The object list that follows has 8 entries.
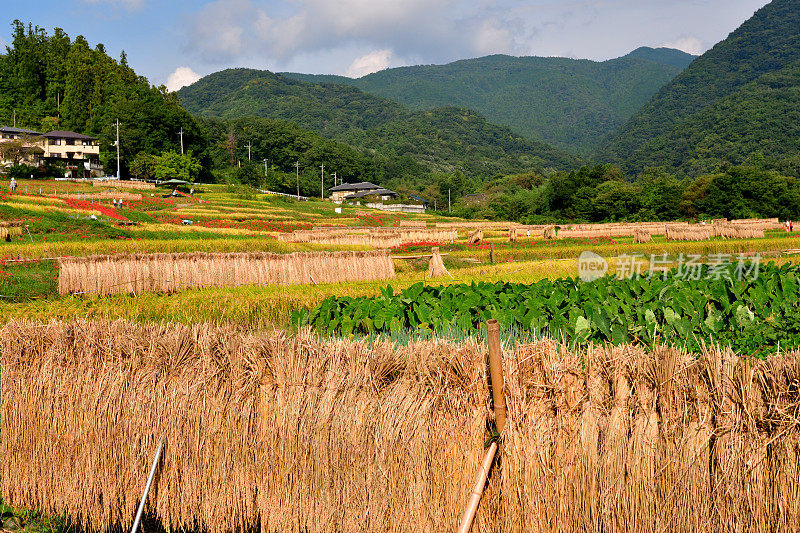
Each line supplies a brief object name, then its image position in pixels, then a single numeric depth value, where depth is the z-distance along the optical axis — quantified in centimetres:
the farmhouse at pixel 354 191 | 10138
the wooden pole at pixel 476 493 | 454
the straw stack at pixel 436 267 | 2064
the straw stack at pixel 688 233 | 3653
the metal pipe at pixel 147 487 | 567
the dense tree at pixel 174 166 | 7756
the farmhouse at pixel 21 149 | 6762
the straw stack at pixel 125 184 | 6567
